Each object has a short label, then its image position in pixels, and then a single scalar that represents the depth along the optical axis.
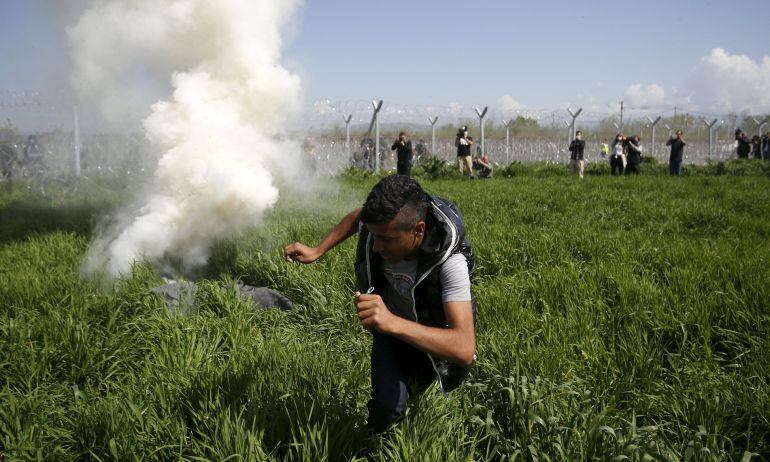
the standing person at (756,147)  23.66
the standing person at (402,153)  16.55
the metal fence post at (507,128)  24.74
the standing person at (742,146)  22.19
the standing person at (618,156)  18.72
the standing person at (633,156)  18.58
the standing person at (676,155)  17.53
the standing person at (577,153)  18.45
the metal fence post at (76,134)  11.41
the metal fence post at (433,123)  23.76
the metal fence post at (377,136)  19.55
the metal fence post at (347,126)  20.66
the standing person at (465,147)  18.00
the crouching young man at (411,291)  2.10
